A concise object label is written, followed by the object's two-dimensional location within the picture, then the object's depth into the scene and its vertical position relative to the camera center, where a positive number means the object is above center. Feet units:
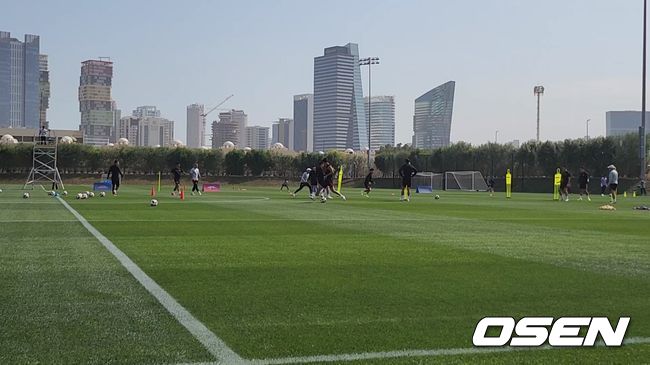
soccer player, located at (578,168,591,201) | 131.03 -0.27
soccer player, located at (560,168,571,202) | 122.89 -0.67
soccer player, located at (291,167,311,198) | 130.89 -1.10
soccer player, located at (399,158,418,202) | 107.96 +0.29
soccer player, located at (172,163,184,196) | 125.10 -0.64
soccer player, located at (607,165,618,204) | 106.64 -0.39
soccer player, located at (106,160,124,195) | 117.08 -0.59
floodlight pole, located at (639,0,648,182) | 165.78 +20.95
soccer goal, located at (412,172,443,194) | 272.74 -1.58
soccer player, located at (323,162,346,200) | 103.91 +0.25
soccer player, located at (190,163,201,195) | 135.03 -0.55
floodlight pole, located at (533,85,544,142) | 363.15 +45.71
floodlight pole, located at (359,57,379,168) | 315.37 +51.32
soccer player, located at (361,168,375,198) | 147.13 -1.43
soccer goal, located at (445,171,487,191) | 256.93 -1.67
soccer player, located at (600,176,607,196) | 194.88 -1.45
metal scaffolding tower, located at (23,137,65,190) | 150.70 +5.51
